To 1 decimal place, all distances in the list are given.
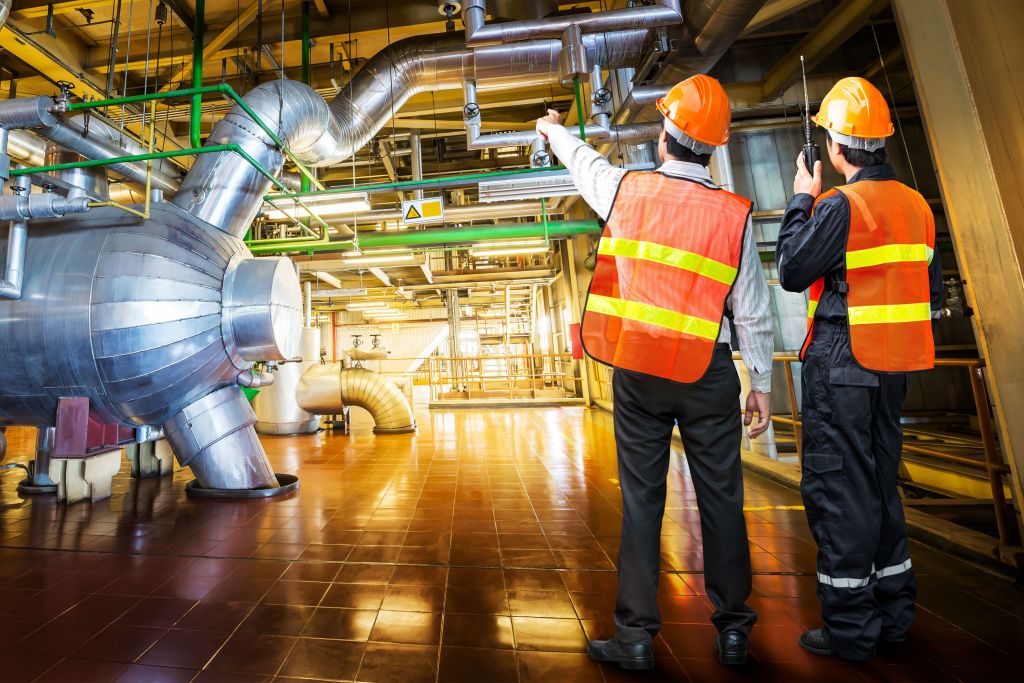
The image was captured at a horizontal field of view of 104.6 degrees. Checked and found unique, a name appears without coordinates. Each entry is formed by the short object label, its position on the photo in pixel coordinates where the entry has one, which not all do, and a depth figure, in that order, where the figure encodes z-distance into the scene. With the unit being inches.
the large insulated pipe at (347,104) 138.8
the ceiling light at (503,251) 327.6
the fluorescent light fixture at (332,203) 182.9
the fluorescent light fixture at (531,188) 171.9
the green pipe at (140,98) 112.4
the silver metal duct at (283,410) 280.1
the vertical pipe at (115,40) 159.9
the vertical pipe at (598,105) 151.4
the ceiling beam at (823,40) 184.9
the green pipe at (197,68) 162.6
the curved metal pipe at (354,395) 267.1
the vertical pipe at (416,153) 278.4
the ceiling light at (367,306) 676.7
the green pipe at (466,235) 286.5
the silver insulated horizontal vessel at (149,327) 118.2
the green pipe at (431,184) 166.1
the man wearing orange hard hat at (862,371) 56.3
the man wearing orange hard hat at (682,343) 54.2
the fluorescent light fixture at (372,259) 323.5
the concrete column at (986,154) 78.5
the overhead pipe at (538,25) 136.9
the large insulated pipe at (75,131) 113.0
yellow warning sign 200.8
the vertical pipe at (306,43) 186.2
